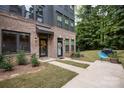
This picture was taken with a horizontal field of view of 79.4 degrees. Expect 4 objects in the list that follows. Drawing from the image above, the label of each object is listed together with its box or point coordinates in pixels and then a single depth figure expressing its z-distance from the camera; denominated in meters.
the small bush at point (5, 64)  4.02
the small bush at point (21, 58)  4.95
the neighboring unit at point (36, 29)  4.84
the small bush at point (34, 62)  4.76
